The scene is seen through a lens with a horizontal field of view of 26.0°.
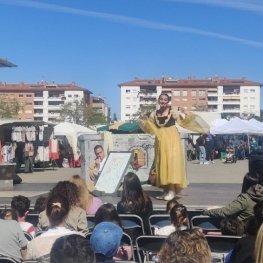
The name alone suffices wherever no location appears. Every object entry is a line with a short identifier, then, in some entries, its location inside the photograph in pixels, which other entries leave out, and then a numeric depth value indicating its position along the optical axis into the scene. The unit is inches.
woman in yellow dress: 400.2
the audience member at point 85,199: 280.1
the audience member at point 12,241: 200.1
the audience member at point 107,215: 220.7
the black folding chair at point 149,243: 200.7
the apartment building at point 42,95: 6067.9
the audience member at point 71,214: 235.1
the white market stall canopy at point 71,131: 1160.6
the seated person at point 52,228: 188.4
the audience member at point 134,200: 275.9
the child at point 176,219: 235.3
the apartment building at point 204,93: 5861.2
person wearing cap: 163.2
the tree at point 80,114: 3230.8
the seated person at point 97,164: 462.3
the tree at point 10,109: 2448.3
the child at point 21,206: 270.1
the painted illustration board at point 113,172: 442.3
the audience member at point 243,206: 248.8
